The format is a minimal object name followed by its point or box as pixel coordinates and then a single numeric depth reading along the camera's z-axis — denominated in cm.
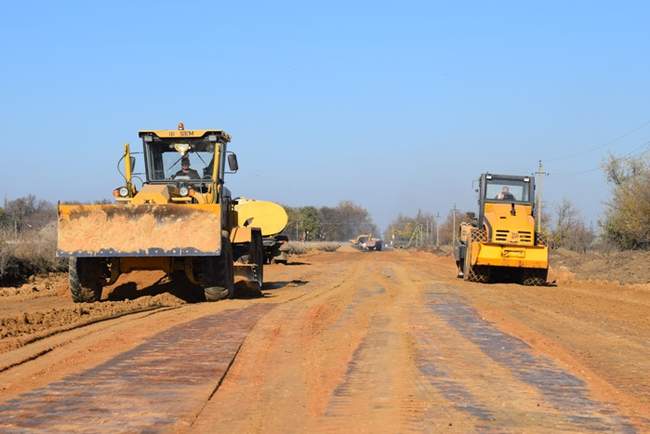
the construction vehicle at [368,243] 9115
